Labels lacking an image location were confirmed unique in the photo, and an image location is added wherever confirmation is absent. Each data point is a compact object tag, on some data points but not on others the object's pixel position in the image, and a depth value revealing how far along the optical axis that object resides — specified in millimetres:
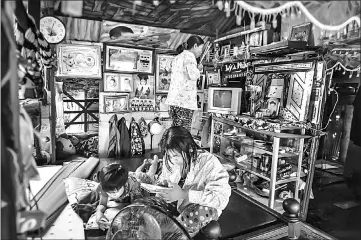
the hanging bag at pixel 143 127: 4422
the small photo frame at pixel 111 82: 4246
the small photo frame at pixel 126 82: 4379
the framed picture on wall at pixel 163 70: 4398
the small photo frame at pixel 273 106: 3359
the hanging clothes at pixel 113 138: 4184
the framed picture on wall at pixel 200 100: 4176
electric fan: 1195
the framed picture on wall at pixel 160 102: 4547
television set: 3816
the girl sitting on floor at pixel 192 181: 1535
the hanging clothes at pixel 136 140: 4277
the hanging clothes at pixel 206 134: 4238
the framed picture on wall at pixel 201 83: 4211
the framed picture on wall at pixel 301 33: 2745
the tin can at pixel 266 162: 3296
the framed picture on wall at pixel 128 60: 4133
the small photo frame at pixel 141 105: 4496
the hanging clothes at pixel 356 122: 1546
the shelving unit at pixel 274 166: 2994
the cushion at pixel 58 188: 1309
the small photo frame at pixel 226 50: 4051
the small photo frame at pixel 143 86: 4496
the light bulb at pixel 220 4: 974
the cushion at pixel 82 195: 1637
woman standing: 2553
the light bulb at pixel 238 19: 1044
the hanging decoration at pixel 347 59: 1338
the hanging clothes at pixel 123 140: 4188
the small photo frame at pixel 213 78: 4441
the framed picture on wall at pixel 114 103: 4312
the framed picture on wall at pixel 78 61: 3796
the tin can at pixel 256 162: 3454
